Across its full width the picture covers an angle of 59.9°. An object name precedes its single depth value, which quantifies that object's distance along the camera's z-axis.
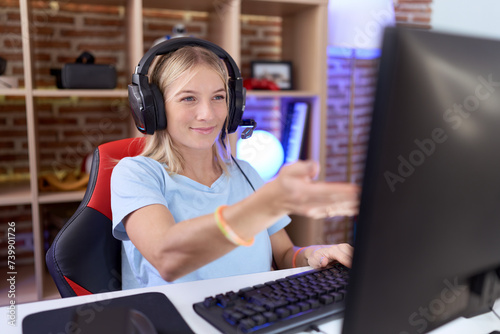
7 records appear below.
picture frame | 2.37
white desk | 0.70
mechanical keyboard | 0.66
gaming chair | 1.02
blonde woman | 0.85
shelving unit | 1.84
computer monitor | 0.38
